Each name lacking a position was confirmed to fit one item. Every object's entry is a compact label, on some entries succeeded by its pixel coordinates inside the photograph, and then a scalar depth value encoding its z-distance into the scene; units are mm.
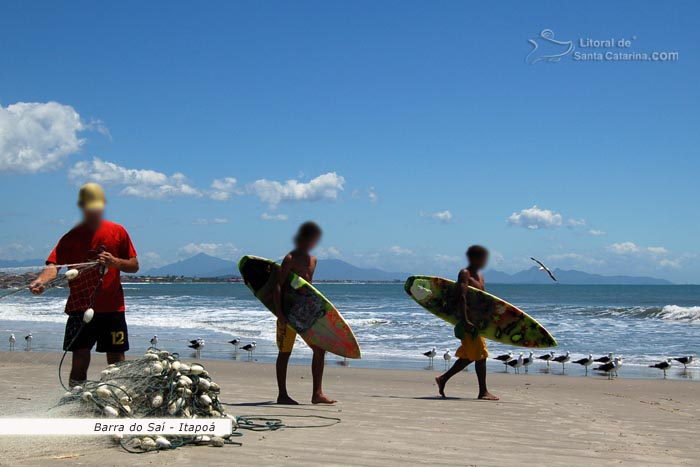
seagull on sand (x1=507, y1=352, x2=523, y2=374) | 13617
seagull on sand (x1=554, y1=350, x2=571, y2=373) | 14344
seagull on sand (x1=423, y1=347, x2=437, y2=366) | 15022
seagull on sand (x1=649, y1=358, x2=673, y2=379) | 13141
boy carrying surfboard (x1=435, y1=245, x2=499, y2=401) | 8398
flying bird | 11102
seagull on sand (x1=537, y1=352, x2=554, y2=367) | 14344
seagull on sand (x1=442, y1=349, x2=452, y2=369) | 15041
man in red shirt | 5039
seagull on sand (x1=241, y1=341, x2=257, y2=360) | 15734
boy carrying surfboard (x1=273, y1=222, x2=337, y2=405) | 7191
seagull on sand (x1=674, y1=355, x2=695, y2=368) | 14062
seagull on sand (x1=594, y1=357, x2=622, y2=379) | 12883
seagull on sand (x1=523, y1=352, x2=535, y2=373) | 13586
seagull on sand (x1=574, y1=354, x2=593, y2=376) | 13695
